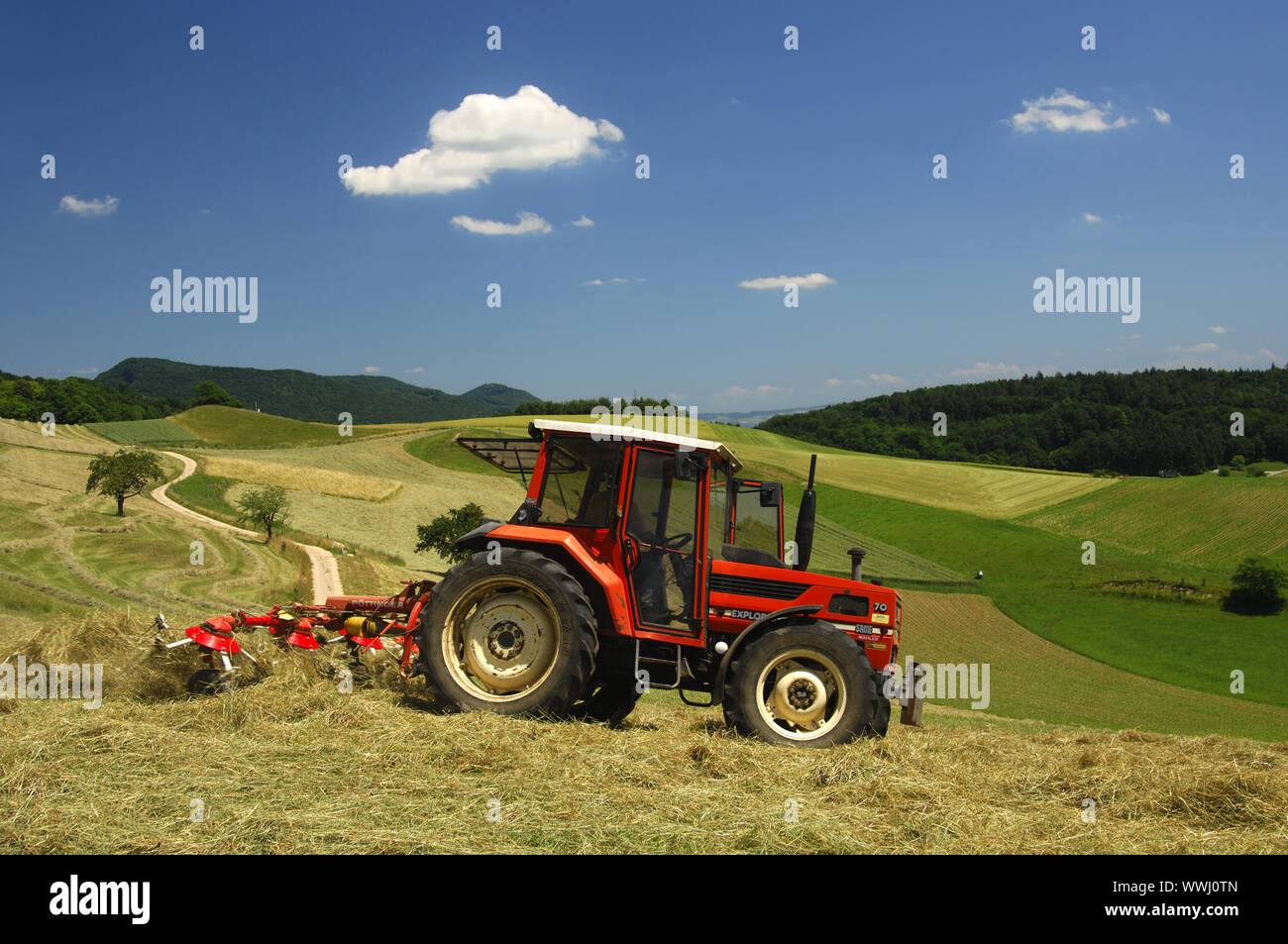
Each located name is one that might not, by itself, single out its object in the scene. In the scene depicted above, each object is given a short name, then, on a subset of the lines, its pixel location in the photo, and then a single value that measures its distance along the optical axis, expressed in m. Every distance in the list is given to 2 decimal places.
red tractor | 5.91
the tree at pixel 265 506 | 31.14
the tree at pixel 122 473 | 28.64
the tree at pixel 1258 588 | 37.25
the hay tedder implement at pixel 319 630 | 6.11
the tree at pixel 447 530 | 29.50
